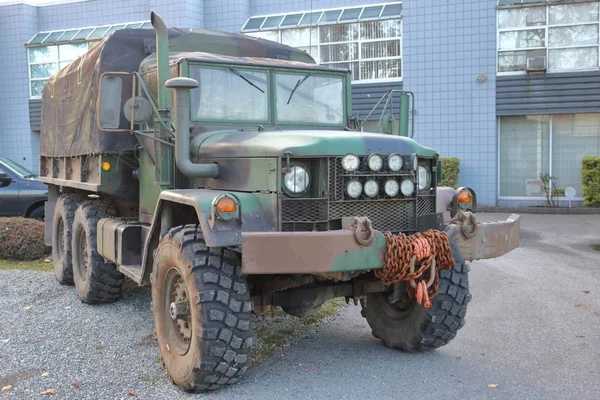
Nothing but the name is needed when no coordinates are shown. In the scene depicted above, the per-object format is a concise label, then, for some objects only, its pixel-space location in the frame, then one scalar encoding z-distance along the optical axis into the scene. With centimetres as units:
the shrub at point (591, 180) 1688
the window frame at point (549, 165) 1780
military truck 452
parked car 1285
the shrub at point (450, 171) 1790
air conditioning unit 1747
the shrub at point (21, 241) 1062
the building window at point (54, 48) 2311
